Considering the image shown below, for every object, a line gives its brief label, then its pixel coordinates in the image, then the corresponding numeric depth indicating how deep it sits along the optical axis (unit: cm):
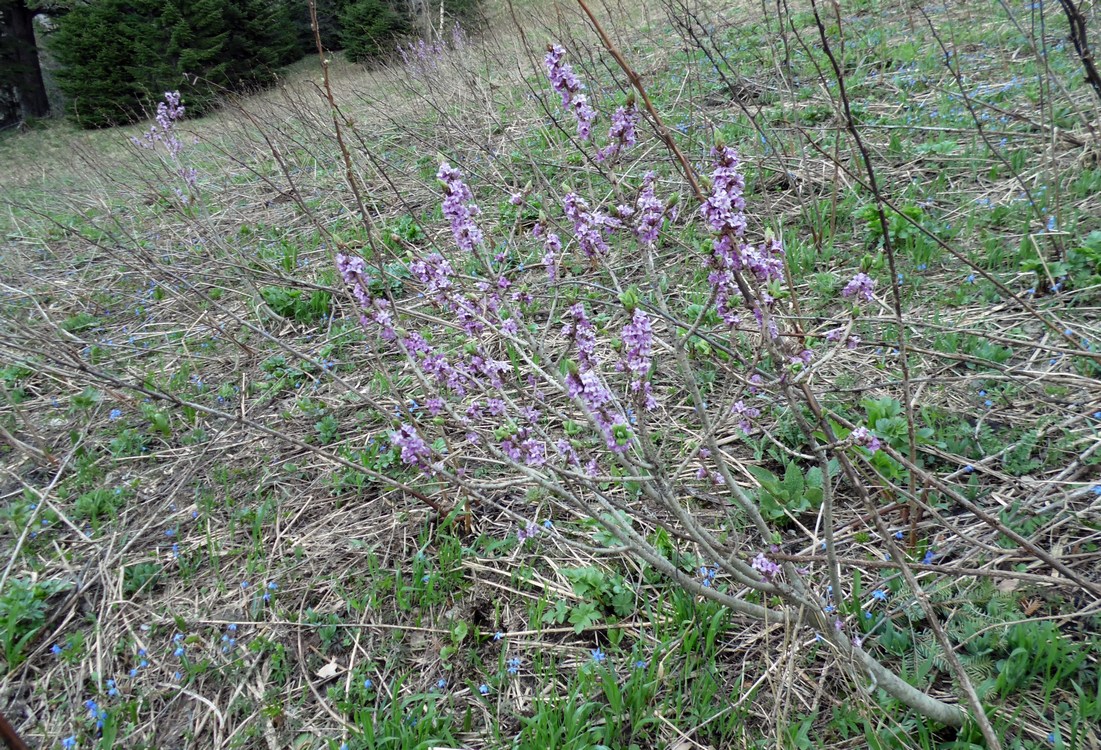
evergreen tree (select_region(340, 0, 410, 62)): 1499
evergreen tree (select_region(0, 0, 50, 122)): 1903
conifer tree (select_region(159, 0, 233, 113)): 1622
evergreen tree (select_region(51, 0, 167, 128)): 1650
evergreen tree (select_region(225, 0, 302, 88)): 1741
